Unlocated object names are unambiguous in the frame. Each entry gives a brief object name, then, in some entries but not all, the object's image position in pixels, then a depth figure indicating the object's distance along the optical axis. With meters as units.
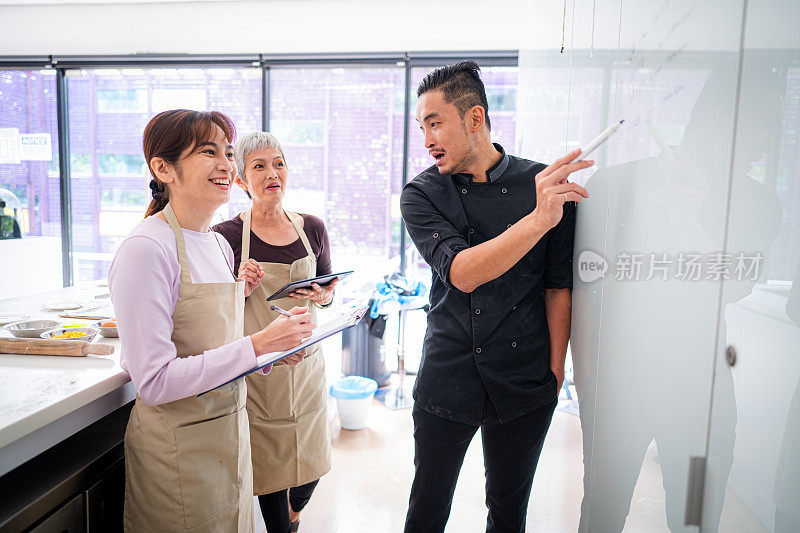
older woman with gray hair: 1.83
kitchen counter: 1.04
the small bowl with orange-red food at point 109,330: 1.72
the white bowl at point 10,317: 1.86
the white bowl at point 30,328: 1.56
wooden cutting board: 1.43
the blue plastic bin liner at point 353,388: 3.25
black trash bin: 3.84
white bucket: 3.24
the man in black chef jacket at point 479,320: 1.33
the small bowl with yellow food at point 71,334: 1.57
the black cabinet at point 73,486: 1.09
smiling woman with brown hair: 1.09
